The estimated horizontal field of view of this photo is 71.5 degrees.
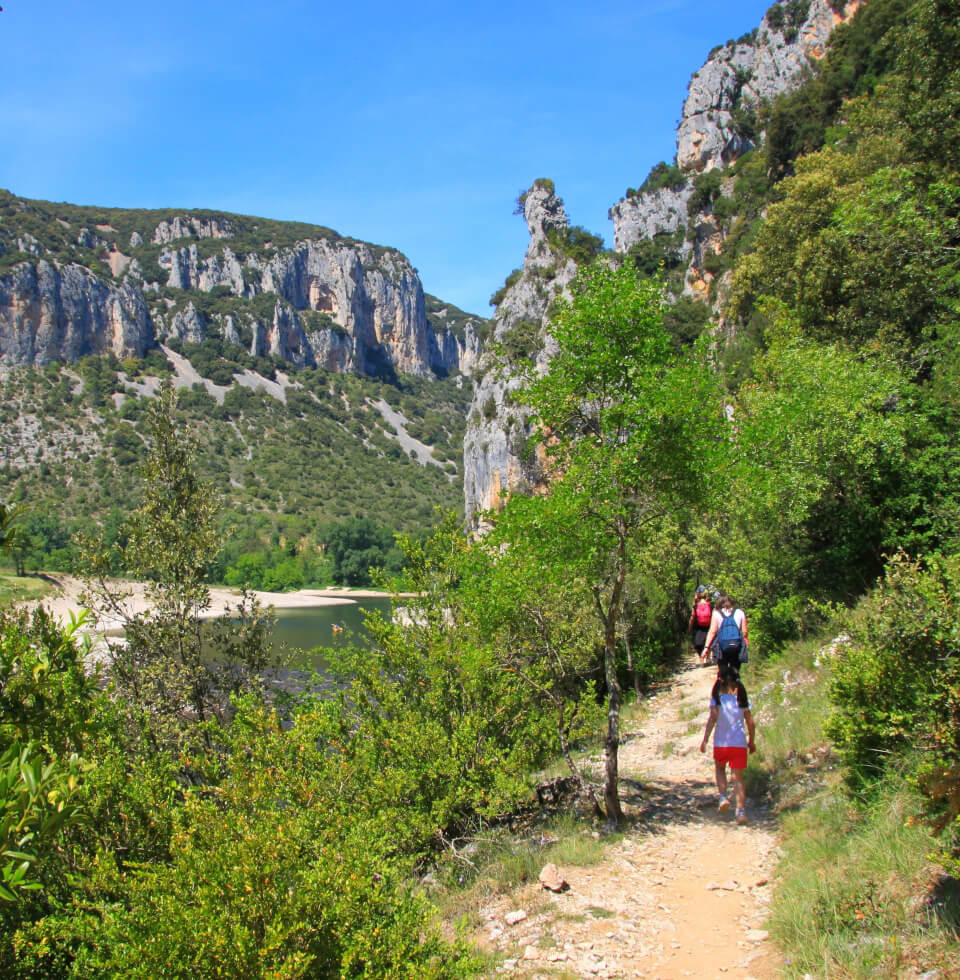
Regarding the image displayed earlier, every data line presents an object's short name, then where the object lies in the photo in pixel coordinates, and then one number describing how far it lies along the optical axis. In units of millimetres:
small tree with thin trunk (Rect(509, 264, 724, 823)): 6832
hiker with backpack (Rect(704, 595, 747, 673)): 7148
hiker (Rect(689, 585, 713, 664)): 12252
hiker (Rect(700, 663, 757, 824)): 6926
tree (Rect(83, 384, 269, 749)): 9641
